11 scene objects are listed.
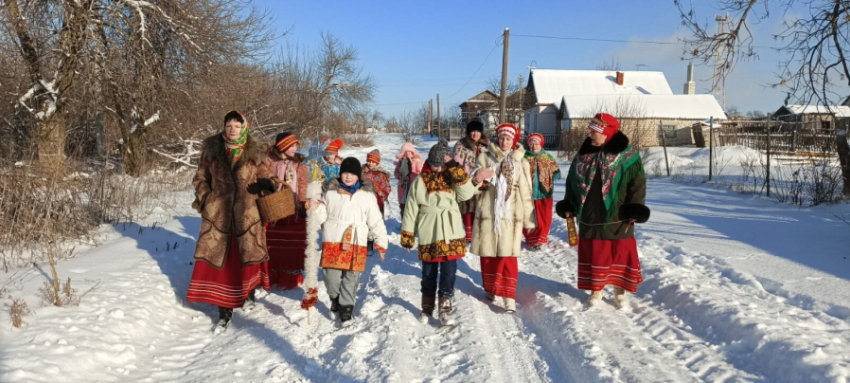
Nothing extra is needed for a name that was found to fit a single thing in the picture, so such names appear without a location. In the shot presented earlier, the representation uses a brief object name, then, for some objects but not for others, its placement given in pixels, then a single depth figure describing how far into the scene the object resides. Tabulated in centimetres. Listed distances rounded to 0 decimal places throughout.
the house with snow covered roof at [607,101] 3684
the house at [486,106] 3294
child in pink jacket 790
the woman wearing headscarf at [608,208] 477
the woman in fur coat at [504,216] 500
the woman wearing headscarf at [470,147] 712
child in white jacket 466
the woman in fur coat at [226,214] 472
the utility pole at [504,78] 2147
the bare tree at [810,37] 788
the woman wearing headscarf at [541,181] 733
